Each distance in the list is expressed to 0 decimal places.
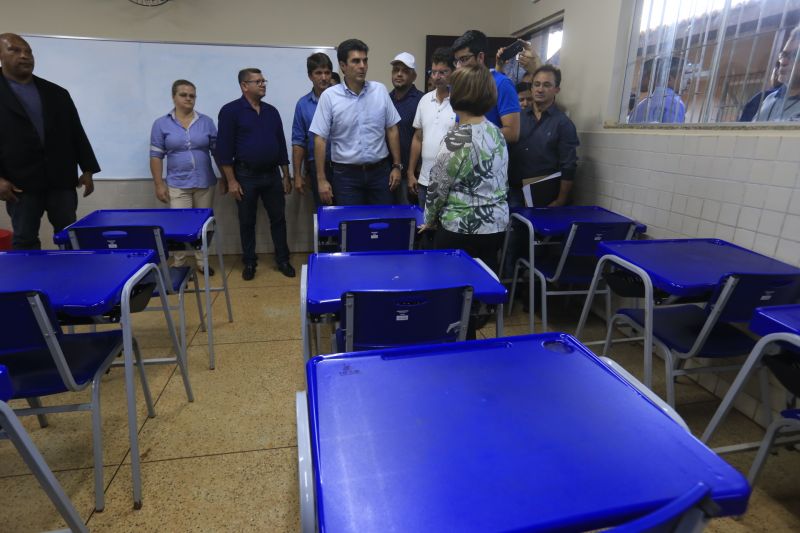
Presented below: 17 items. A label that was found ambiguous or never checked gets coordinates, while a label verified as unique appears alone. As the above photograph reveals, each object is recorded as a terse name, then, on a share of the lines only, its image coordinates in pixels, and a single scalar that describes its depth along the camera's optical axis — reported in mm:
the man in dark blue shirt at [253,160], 3537
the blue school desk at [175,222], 2209
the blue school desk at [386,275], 1414
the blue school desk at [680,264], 1628
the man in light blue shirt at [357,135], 3115
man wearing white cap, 3508
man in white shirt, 2900
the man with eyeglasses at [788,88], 1888
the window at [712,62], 1958
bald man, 2695
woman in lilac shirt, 3639
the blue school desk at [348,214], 2316
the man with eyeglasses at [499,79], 2701
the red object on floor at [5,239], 3467
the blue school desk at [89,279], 1346
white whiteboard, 3854
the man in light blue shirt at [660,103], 2574
